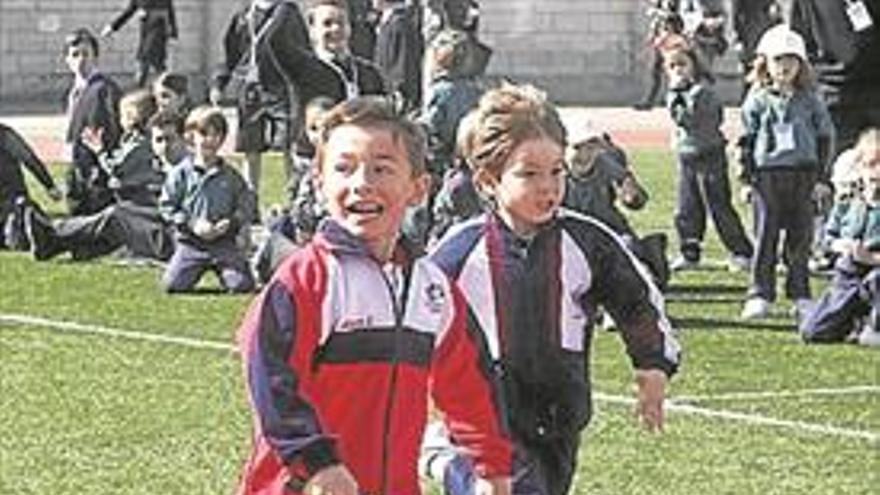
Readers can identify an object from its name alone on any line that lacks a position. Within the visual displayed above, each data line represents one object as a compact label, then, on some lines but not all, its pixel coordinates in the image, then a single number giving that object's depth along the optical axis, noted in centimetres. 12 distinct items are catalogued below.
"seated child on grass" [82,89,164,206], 1878
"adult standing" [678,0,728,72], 2716
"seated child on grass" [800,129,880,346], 1448
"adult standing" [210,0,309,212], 2027
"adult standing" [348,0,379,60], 2547
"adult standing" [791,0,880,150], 1784
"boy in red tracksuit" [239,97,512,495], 611
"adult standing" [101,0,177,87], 3938
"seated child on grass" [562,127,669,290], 1477
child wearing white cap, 1554
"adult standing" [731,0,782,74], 2709
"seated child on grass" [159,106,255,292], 1691
